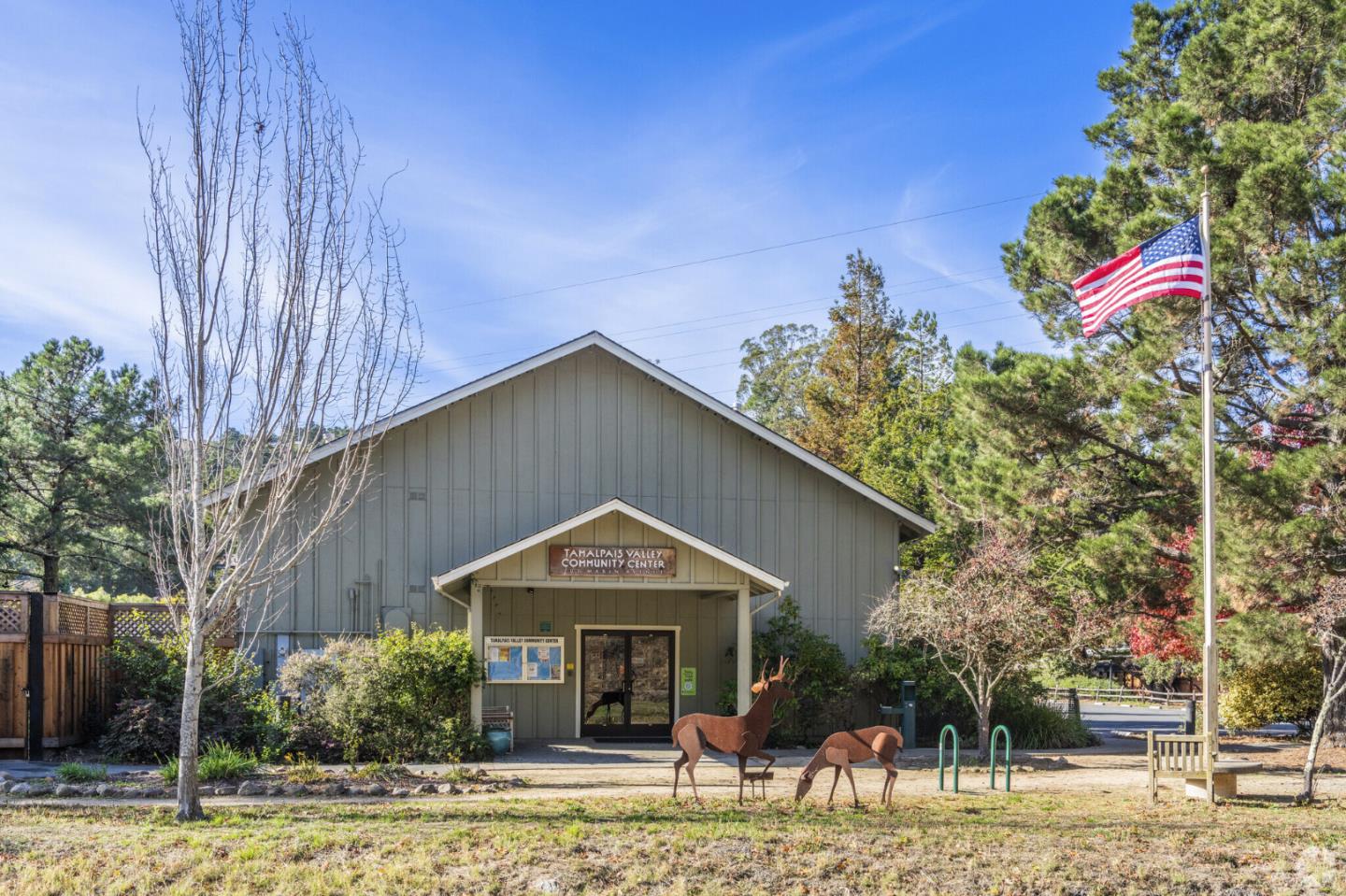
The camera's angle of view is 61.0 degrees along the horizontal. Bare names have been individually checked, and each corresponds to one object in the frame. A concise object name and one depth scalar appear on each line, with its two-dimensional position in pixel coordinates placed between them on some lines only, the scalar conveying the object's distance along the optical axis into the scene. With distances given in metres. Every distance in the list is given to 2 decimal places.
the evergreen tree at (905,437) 33.84
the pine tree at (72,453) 29.72
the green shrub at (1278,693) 22.59
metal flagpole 13.50
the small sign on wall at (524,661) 20.25
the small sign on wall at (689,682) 21.25
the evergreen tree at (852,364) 46.16
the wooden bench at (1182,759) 13.39
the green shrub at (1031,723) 20.41
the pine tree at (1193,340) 17.52
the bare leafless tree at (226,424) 11.12
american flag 14.45
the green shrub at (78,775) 13.82
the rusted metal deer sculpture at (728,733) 12.74
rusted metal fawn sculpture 12.20
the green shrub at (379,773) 14.44
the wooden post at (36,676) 16.47
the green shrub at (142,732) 16.34
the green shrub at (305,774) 13.94
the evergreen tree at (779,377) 63.72
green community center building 20.47
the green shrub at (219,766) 13.89
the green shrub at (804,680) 20.02
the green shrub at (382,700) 16.36
